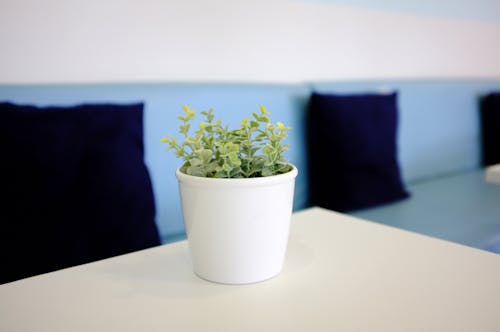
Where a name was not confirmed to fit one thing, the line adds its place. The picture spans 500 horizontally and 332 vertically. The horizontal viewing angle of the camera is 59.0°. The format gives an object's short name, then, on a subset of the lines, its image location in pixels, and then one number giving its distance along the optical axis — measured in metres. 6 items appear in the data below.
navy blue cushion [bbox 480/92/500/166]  2.41
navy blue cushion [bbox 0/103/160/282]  1.01
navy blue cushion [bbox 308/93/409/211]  1.67
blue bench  1.35
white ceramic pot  0.58
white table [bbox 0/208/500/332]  0.50
